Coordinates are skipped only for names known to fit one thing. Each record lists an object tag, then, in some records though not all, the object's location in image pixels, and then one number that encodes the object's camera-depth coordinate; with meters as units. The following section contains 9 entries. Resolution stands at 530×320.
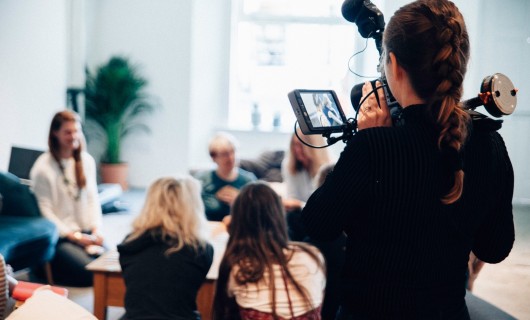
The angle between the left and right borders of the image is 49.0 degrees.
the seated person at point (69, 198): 3.73
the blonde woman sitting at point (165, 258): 2.25
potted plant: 6.59
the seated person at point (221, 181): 3.77
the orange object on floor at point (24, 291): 1.70
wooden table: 2.76
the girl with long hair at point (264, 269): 2.18
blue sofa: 3.47
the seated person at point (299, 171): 3.72
